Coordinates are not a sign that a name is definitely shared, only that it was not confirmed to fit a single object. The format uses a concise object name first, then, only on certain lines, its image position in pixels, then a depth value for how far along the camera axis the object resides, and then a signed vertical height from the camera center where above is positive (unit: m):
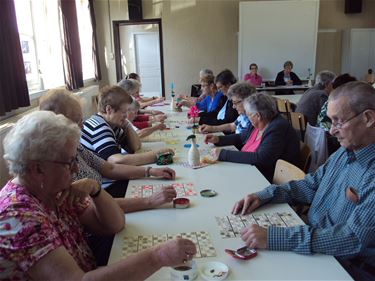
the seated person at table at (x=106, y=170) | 1.70 -0.70
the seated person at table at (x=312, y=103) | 4.24 -0.69
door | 8.57 -0.29
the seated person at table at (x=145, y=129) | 3.32 -0.74
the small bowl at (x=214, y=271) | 1.15 -0.72
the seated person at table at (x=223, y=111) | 3.94 -0.73
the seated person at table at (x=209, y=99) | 4.72 -0.69
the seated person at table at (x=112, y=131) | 2.42 -0.57
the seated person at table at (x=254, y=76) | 7.68 -0.65
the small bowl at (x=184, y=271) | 1.14 -0.70
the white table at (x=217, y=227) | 1.17 -0.74
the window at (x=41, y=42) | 4.48 +0.14
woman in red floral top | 0.98 -0.49
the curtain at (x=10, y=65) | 3.13 -0.10
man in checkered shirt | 1.27 -0.64
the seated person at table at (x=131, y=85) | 4.17 -0.41
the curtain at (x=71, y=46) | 5.56 +0.09
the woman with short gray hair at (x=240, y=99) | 3.24 -0.47
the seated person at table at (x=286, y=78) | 7.63 -0.71
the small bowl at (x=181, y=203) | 1.69 -0.72
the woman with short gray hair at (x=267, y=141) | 2.42 -0.64
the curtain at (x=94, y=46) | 7.75 +0.11
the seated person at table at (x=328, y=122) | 3.63 -0.79
